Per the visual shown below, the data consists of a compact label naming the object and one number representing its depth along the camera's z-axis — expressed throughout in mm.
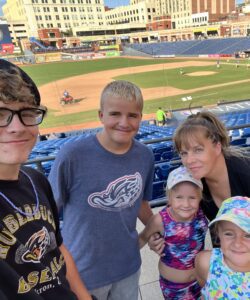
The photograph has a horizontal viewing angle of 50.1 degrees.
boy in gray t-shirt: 1646
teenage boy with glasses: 988
